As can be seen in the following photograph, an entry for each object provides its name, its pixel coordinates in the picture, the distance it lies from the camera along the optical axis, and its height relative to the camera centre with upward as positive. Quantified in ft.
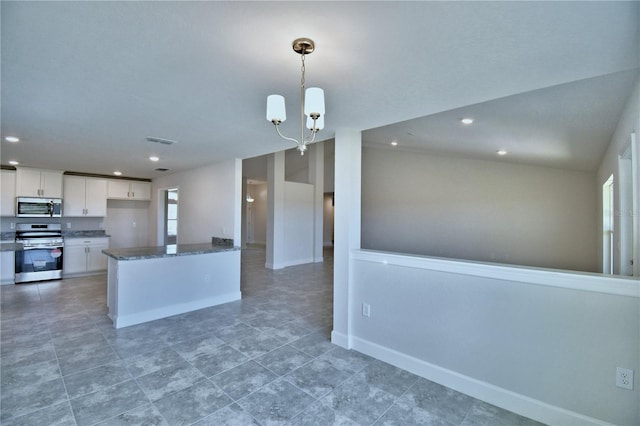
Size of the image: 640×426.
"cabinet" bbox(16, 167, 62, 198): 18.33 +2.13
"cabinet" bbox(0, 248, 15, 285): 17.02 -3.31
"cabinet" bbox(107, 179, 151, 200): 22.70 +2.13
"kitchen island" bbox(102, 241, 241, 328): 11.63 -3.04
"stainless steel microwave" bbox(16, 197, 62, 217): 18.22 +0.48
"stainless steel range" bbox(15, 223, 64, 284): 17.65 -2.55
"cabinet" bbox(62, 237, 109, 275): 19.52 -2.99
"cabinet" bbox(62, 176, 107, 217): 20.54 +1.35
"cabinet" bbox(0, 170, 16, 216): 17.83 +1.33
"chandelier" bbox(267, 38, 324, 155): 5.02 +2.20
